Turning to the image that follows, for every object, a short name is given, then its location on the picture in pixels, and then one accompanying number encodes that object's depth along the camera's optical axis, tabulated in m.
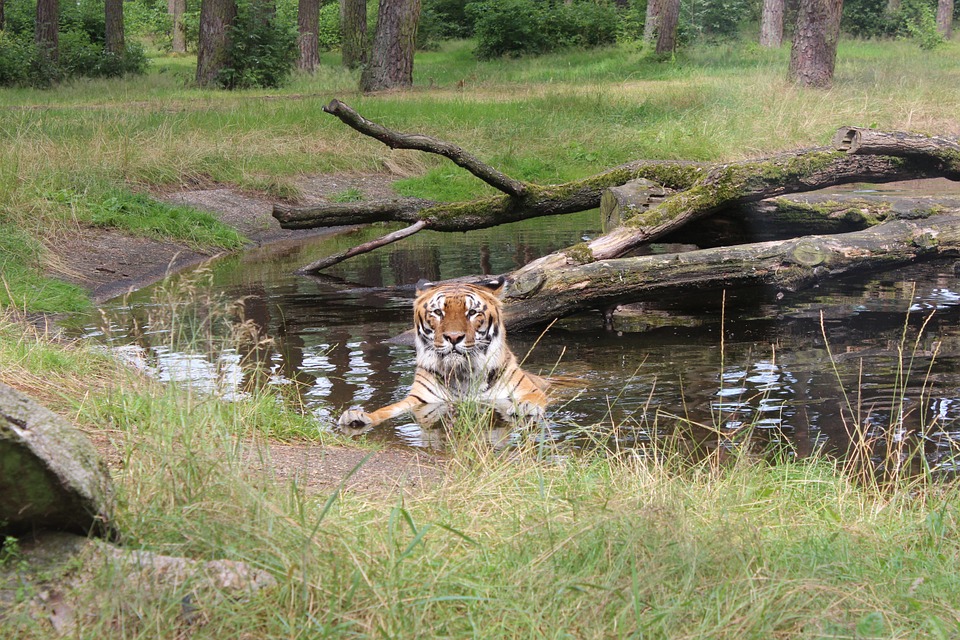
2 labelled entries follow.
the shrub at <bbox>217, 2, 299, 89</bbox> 26.88
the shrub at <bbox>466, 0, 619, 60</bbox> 38.38
